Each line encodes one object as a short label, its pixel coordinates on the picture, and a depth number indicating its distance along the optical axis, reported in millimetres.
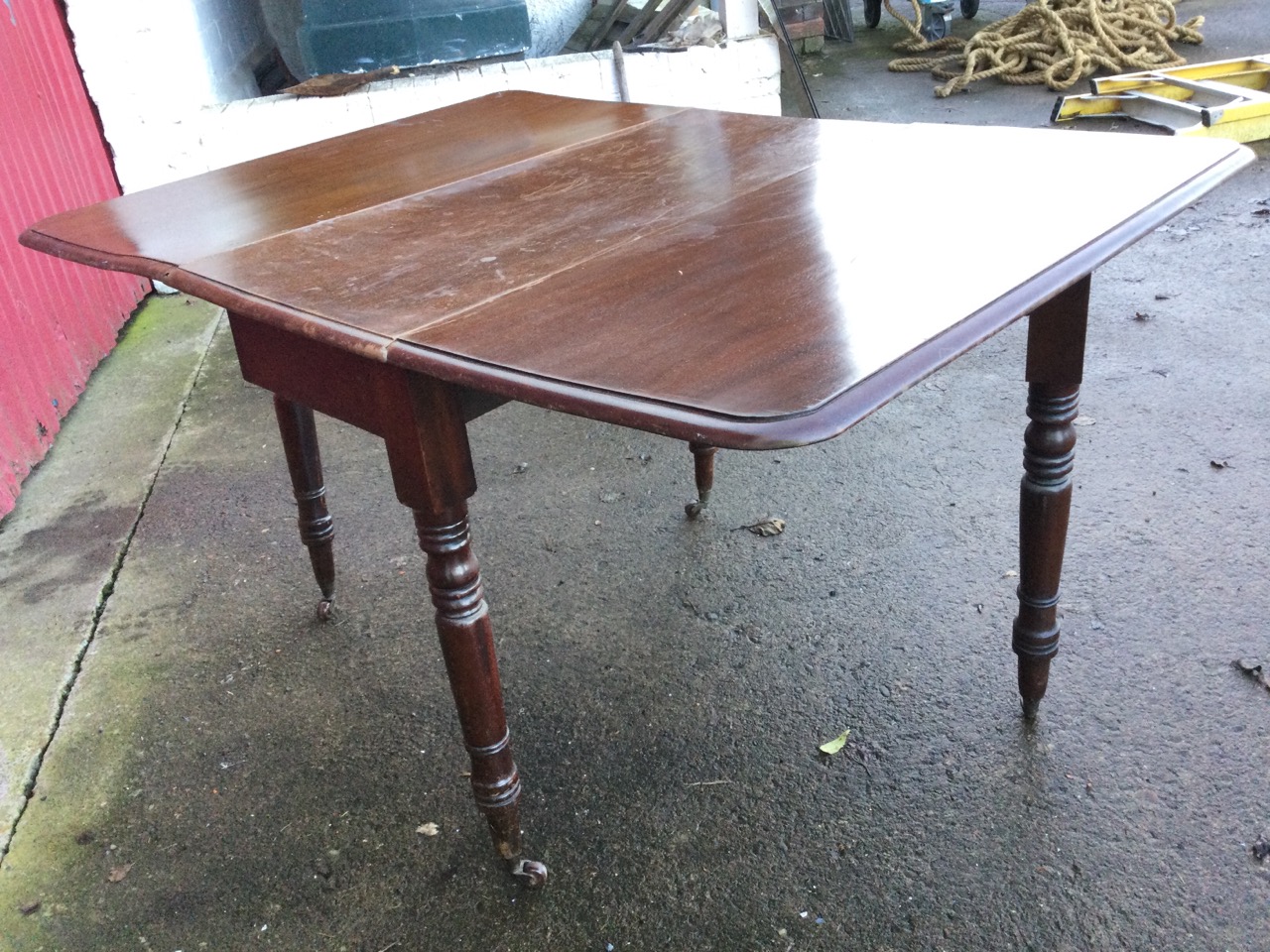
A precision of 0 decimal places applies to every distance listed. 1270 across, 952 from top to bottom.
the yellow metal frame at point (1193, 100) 4590
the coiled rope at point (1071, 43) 5852
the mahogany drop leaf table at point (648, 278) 1035
